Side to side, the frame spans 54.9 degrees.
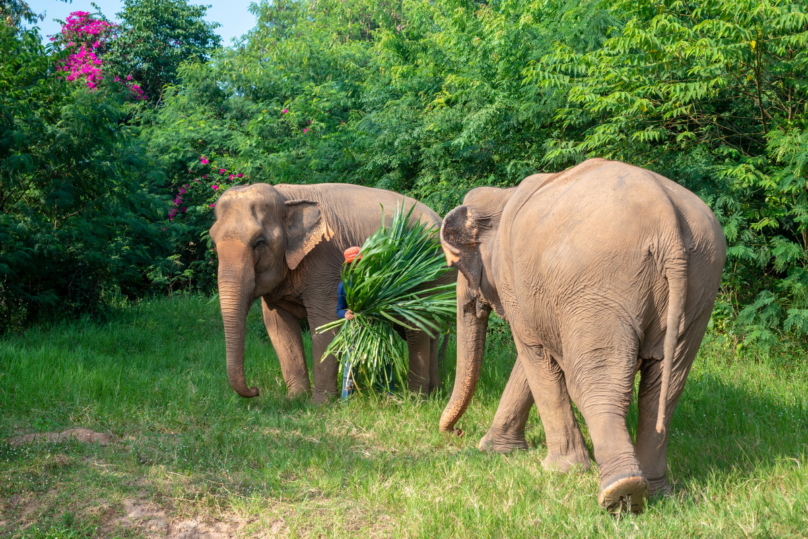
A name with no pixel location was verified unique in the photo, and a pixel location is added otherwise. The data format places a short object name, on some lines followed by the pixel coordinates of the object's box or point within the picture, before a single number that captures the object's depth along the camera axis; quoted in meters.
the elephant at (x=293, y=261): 7.09
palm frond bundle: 6.92
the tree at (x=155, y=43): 18.30
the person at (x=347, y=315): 7.12
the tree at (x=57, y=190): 9.72
